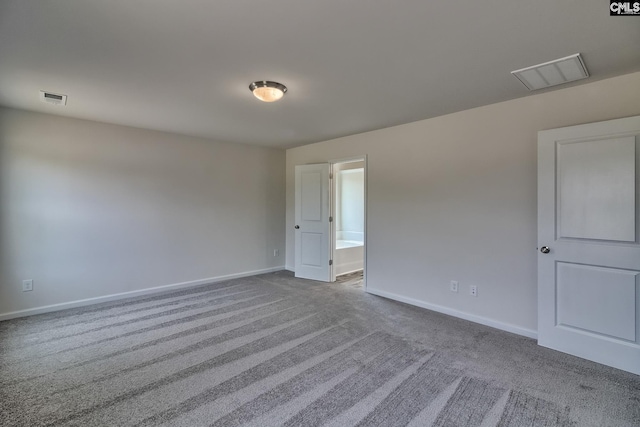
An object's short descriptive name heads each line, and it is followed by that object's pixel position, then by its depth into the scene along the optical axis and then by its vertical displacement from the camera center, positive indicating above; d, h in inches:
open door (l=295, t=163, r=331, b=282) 198.1 -6.1
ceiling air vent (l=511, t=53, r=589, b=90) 86.7 +45.1
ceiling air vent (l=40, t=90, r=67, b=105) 113.1 +45.9
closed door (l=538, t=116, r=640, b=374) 90.0 -8.9
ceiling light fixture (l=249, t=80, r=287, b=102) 101.3 +43.3
